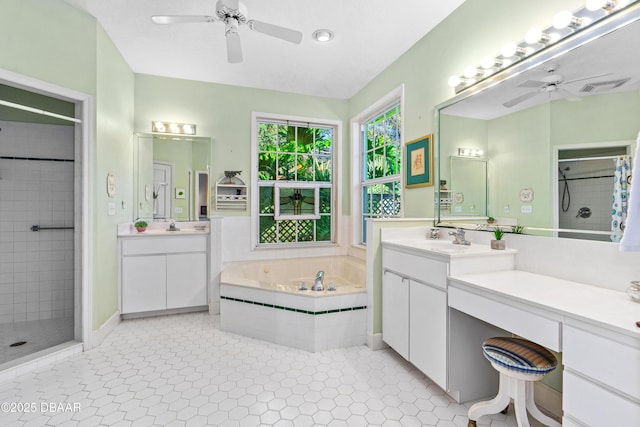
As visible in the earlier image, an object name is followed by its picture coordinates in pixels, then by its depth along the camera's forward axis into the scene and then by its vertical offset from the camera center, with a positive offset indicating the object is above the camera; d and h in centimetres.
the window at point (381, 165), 328 +57
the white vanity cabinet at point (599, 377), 92 -55
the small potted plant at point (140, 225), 320 -16
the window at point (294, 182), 392 +40
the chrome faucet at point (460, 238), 210 -19
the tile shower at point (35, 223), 279 -13
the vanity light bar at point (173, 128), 342 +98
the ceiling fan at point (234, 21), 194 +130
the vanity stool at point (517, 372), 132 -72
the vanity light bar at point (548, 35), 136 +96
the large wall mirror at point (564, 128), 135 +45
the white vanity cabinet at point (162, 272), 305 -66
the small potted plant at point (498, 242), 181 -18
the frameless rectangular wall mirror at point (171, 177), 345 +40
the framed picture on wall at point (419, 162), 257 +46
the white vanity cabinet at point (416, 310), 178 -67
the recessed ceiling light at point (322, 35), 256 +156
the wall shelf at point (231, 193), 362 +22
